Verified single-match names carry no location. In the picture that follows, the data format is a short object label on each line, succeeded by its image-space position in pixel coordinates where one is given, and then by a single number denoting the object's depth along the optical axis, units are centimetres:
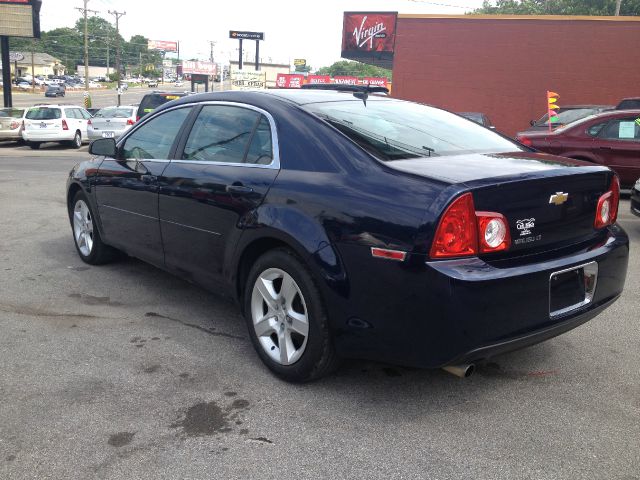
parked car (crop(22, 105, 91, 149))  2073
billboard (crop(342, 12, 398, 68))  3506
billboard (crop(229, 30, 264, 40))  6359
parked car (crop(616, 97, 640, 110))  1475
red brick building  2231
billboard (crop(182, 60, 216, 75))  8819
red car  1034
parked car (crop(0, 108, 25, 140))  2122
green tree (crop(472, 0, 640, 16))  5334
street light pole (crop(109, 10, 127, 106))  7693
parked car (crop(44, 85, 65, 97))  6738
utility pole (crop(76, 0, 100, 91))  6811
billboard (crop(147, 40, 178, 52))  14125
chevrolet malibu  282
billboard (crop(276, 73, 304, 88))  4876
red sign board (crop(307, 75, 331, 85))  4494
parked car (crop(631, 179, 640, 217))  771
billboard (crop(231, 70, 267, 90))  4569
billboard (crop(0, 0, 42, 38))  2645
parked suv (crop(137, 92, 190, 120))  2145
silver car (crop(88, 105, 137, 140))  2083
